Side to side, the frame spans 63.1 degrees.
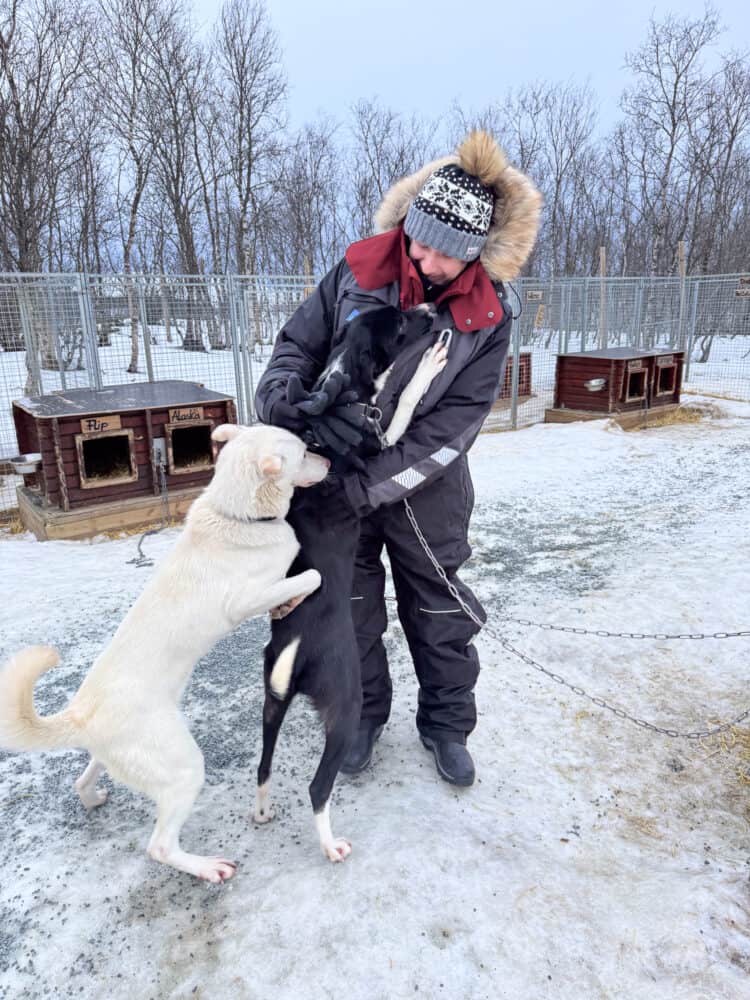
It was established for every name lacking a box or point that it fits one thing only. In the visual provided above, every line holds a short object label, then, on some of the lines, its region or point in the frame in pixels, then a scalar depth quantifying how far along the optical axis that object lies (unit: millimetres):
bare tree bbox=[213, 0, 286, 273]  16578
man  1817
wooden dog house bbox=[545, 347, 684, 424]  8602
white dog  1548
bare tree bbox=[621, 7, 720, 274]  17703
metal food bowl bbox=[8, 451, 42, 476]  4957
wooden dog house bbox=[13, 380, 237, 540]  4816
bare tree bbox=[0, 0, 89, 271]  8461
